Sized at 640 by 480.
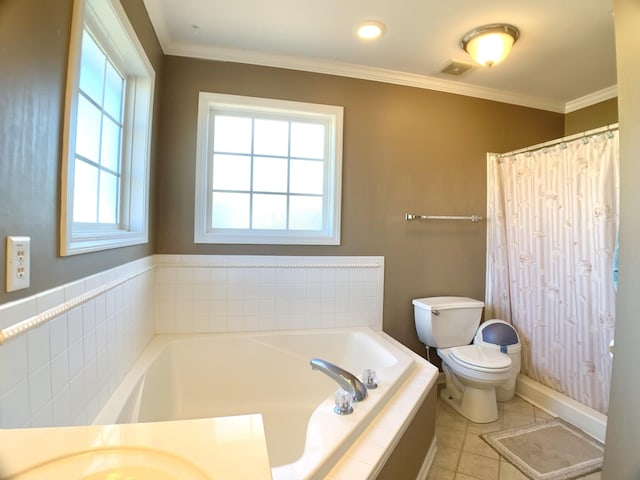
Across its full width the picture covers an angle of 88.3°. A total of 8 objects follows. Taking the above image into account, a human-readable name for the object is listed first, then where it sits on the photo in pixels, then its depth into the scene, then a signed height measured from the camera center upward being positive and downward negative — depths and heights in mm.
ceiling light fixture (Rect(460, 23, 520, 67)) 1836 +1177
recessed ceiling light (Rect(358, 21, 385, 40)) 1831 +1220
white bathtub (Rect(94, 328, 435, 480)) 1663 -791
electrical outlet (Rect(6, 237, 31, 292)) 744 -66
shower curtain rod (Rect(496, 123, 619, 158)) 1907 +714
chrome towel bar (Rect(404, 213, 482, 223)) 2502 +216
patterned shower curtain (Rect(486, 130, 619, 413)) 1977 -58
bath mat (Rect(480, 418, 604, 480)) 1674 -1117
